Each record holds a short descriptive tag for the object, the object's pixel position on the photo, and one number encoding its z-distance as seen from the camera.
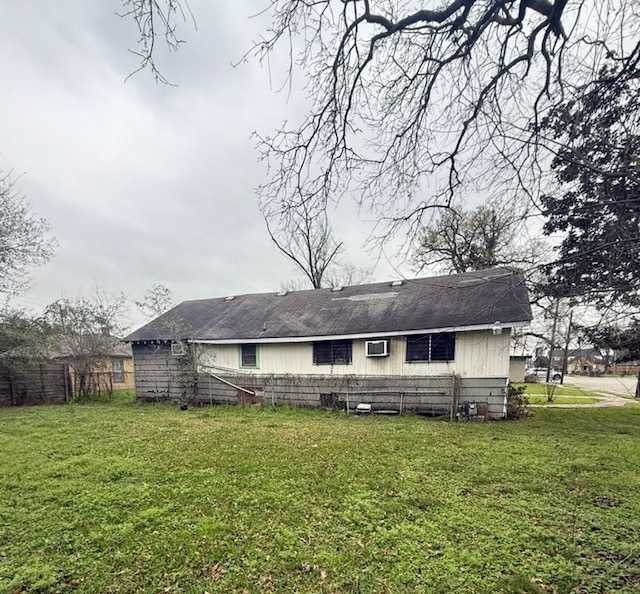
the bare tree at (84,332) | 12.99
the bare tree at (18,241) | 11.55
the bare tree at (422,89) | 2.56
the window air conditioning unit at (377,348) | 10.16
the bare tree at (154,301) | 14.67
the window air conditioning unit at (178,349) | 11.94
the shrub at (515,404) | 9.11
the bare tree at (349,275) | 24.48
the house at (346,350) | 9.16
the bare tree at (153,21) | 2.05
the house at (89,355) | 13.07
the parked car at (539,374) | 26.42
